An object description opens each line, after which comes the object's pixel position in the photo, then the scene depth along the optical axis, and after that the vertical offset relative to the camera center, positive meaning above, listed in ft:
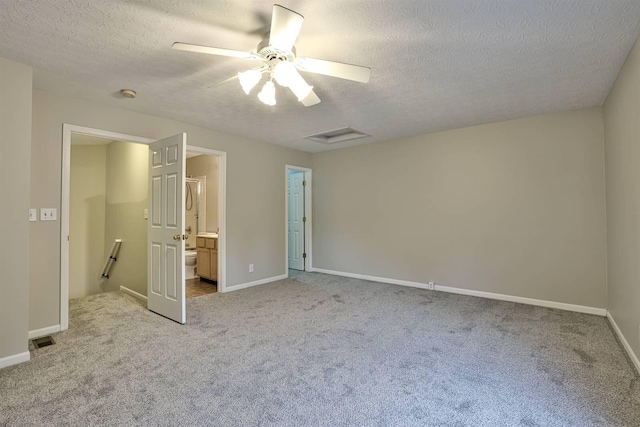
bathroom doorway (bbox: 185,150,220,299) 16.40 +0.09
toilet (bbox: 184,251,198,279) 17.62 -2.49
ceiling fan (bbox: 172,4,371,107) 5.48 +3.24
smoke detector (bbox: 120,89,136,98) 9.27 +3.98
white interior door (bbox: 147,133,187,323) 10.11 -0.29
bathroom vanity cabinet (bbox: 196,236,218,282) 15.92 -1.98
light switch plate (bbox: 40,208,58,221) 9.25 +0.25
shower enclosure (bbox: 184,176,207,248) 19.08 +0.86
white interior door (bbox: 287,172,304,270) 19.21 -0.02
